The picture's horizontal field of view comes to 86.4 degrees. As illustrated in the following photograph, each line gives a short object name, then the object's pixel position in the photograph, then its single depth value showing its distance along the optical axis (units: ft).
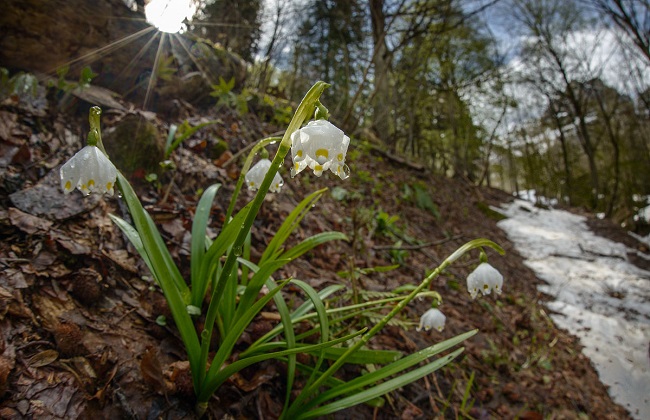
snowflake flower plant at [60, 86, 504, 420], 0.46
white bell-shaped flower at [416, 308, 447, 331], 0.95
